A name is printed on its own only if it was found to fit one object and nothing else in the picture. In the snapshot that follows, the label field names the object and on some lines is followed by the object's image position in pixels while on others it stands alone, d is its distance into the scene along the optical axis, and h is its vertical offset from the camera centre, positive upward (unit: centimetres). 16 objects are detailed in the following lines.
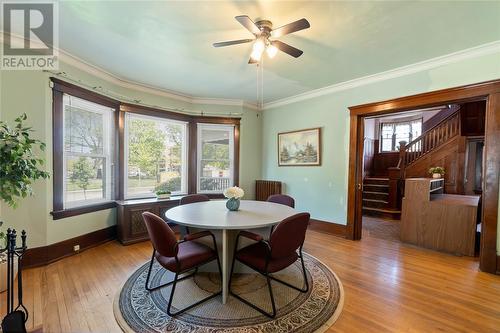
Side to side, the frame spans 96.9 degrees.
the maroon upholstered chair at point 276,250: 189 -80
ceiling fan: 200 +117
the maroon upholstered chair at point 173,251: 189 -87
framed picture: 439 +31
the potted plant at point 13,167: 166 -8
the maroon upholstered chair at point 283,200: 324 -58
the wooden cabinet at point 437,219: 325 -85
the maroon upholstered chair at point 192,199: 324 -58
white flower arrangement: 265 -39
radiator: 497 -62
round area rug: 179 -133
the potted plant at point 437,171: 456 -14
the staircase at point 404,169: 580 -13
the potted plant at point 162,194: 402 -63
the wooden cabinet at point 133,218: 350 -95
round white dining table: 207 -60
